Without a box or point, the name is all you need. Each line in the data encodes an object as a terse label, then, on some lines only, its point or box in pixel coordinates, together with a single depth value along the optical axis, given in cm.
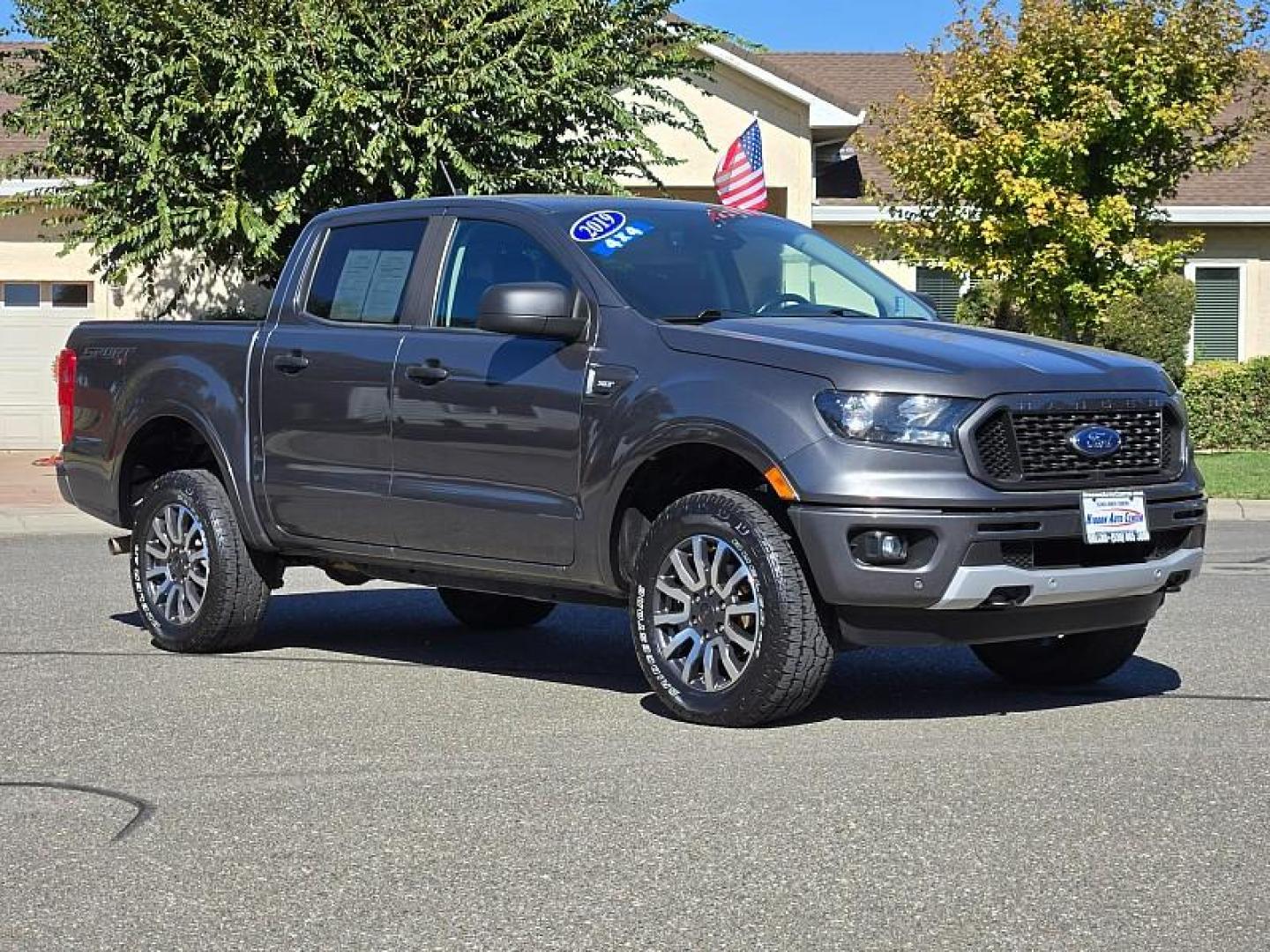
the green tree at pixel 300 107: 2027
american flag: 2386
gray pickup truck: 714
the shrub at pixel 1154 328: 2644
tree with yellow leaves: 2241
